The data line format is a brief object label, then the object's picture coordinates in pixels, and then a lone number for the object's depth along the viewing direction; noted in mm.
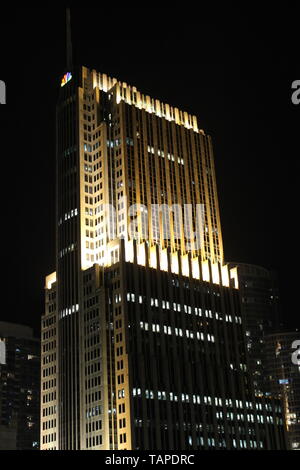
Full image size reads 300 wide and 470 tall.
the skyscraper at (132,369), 175125
